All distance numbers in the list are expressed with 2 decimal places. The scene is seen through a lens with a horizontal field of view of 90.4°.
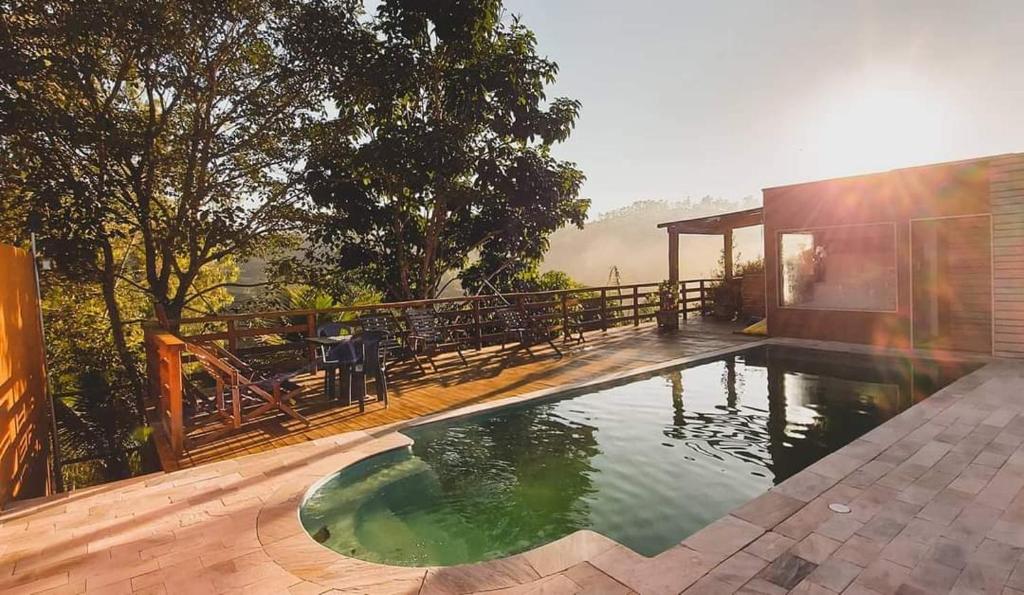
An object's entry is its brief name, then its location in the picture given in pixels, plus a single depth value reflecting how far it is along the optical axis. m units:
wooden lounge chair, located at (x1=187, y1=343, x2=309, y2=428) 4.60
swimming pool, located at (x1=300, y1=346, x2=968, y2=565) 3.20
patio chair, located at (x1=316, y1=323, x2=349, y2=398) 5.71
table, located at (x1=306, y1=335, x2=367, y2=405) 5.54
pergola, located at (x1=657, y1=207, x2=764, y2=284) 11.97
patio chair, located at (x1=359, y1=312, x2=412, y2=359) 6.11
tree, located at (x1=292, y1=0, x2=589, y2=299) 9.02
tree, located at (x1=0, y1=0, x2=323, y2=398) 6.19
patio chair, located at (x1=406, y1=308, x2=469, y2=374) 7.21
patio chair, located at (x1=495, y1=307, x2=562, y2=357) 8.47
